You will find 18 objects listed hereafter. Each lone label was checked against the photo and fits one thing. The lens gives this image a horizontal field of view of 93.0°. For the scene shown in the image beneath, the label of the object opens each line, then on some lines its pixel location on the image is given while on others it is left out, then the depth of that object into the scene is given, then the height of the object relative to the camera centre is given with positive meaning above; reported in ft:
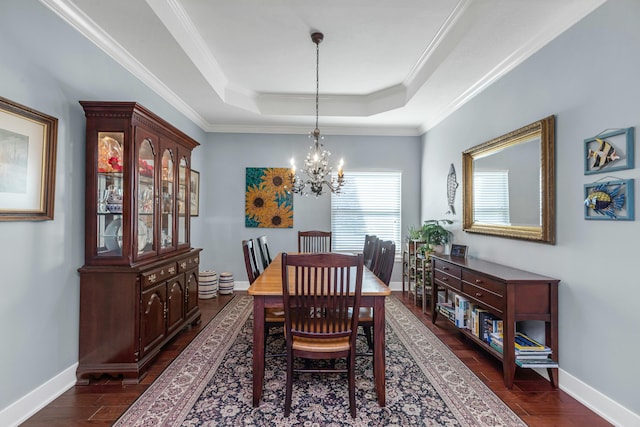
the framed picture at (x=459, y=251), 11.29 -1.31
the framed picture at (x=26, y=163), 5.75 +1.04
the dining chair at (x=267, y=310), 8.24 -2.68
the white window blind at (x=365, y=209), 16.92 +0.36
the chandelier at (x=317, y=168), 9.85 +1.57
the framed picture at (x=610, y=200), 5.88 +0.35
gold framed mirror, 7.86 +1.00
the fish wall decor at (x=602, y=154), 6.22 +1.32
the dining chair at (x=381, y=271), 8.02 -1.66
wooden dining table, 6.64 -2.49
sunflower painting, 16.51 +1.14
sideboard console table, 7.36 -2.16
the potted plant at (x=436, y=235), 12.93 -0.82
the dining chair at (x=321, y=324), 6.17 -2.32
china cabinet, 7.52 -0.96
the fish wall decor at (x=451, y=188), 12.96 +1.21
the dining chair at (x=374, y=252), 9.99 -1.25
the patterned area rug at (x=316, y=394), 6.23 -4.18
